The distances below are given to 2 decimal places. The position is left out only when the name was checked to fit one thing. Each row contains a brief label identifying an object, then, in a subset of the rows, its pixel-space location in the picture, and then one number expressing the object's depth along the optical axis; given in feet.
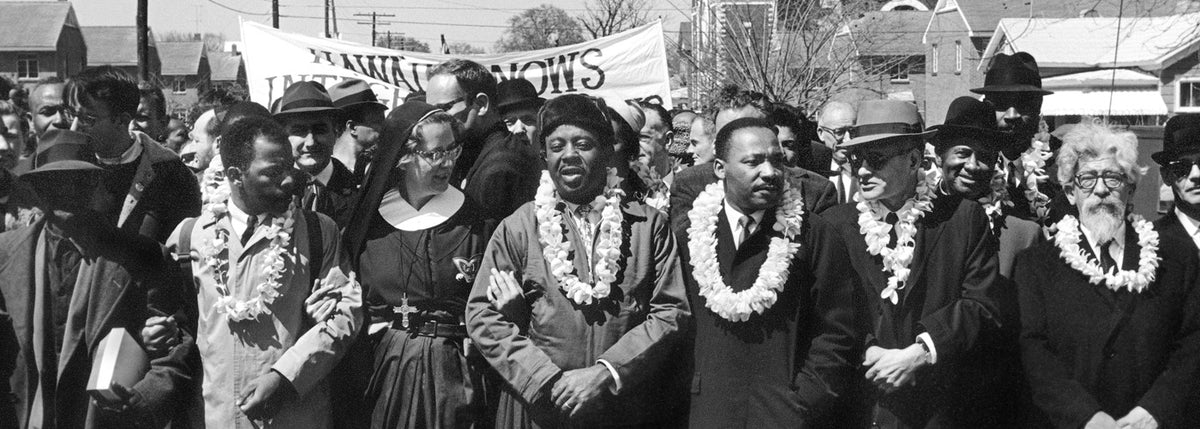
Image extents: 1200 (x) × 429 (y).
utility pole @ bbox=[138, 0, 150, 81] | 84.07
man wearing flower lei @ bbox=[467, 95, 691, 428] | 15.87
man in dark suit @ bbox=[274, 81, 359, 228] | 20.53
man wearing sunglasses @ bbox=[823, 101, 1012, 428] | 16.52
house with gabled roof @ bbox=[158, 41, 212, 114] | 345.31
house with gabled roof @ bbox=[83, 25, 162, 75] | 331.36
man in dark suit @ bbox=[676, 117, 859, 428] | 15.98
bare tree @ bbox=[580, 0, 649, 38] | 179.40
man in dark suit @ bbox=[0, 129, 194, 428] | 16.48
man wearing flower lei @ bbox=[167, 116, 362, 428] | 16.01
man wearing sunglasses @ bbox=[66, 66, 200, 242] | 19.10
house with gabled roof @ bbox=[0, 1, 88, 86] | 272.92
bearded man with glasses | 16.35
